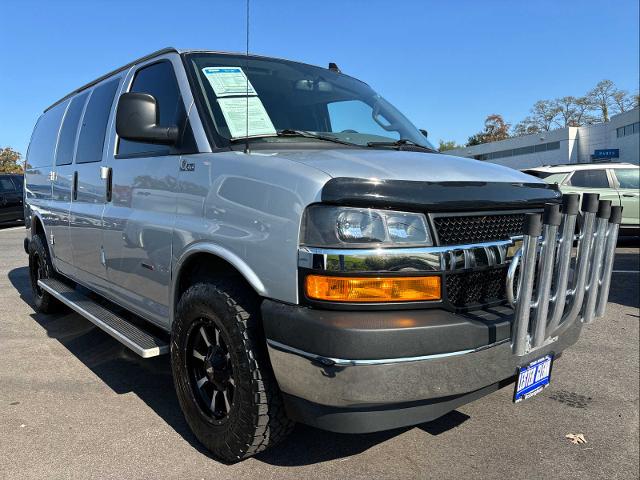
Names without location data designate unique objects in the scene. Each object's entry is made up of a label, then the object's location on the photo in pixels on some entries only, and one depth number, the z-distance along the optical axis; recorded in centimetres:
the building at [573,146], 4469
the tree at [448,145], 9781
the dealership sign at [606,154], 4531
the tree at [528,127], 8681
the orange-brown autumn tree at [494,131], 9538
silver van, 213
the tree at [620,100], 7425
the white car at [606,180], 1103
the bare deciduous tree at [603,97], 7600
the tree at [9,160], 5922
